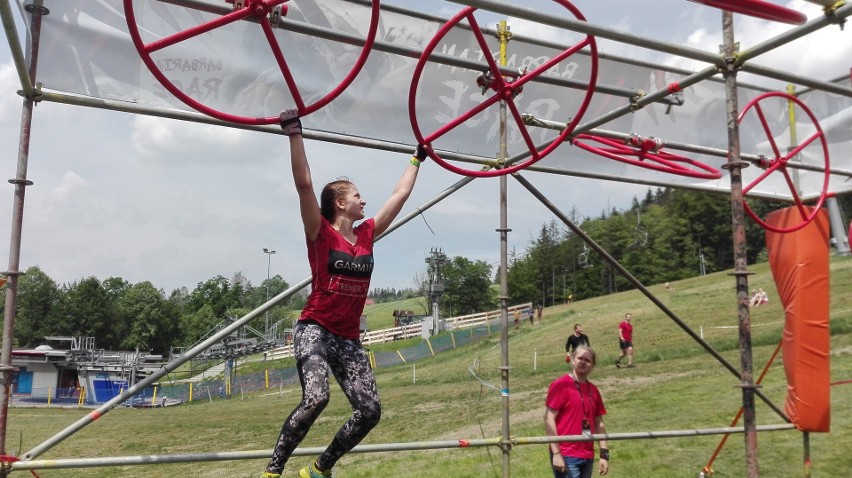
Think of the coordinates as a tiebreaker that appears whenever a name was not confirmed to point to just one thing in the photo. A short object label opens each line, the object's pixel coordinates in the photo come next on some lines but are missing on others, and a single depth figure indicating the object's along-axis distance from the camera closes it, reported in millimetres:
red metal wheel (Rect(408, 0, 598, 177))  3445
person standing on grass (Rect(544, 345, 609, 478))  4461
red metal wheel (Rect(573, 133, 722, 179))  5207
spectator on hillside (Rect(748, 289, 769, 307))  26391
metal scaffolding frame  3365
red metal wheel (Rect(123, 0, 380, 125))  2664
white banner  3885
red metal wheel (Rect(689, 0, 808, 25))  3262
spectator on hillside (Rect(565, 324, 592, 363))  11350
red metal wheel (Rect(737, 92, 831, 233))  5106
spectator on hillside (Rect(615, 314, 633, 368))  15750
